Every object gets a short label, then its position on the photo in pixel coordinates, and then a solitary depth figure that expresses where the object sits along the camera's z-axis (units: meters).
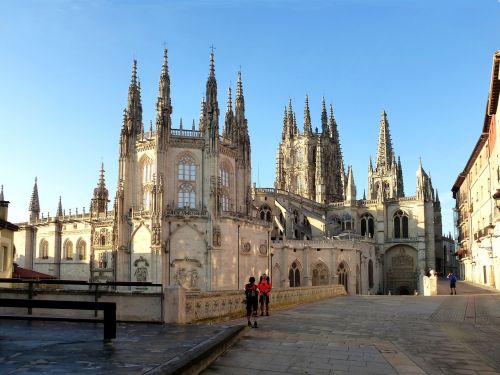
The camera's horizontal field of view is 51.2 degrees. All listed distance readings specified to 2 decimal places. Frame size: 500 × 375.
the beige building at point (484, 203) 37.87
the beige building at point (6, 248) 31.75
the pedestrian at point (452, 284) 38.89
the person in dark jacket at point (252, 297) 15.32
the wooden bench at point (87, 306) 9.89
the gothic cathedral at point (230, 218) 46.97
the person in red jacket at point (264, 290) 18.34
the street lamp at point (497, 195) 31.30
